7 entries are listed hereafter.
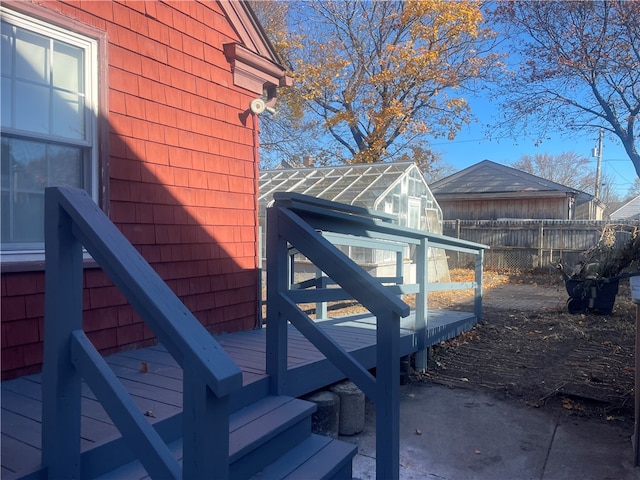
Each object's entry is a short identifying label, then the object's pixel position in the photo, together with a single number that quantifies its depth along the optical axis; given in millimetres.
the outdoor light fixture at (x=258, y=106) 4926
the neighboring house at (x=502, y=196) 18109
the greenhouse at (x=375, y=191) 12008
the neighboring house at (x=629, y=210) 34094
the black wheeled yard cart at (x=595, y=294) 8602
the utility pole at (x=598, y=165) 30056
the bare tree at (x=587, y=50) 14227
